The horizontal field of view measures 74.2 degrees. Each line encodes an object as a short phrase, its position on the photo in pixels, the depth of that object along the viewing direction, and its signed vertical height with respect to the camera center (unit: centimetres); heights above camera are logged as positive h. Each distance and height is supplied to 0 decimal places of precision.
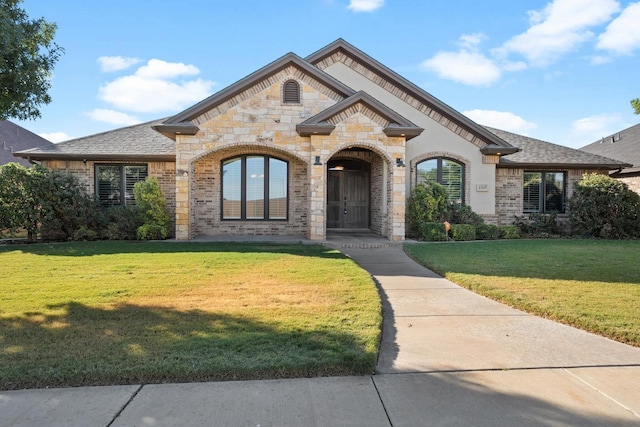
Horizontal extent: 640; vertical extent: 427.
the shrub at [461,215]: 1502 -31
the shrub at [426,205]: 1434 +5
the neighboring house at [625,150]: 1919 +310
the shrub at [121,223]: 1366 -57
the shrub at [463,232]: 1391 -84
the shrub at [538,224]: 1606 -68
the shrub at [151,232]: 1336 -84
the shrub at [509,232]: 1507 -91
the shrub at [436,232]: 1374 -84
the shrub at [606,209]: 1474 -8
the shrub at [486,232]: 1462 -88
